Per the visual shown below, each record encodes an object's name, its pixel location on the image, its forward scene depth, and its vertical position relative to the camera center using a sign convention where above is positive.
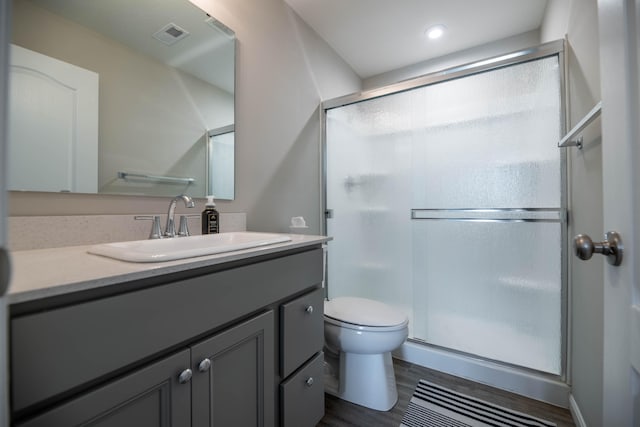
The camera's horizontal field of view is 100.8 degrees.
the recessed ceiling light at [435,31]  1.97 +1.40
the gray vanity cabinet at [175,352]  0.43 -0.31
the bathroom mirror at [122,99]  0.80 +0.43
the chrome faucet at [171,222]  1.05 -0.03
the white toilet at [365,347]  1.29 -0.67
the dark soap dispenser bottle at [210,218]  1.19 -0.02
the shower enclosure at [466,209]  1.42 +0.03
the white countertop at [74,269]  0.43 -0.12
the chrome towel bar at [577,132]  0.87 +0.33
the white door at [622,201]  0.42 +0.02
